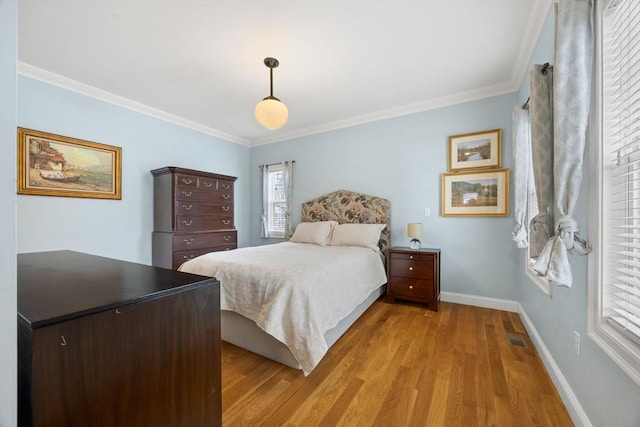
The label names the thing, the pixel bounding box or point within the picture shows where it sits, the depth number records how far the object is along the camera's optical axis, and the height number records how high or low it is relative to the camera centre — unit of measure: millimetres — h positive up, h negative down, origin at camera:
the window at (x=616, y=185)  1013 +120
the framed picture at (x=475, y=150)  2951 +744
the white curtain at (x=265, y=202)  4746 +174
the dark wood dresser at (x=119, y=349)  535 -347
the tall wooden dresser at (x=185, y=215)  3287 -57
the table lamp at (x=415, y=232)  3107 -242
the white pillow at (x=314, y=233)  3609 -305
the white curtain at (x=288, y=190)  4461 +374
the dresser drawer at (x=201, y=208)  3354 +46
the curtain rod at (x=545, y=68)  1504 +858
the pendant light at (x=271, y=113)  2242 +874
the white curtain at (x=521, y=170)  2320 +391
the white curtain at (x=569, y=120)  1197 +445
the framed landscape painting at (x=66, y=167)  2521 +477
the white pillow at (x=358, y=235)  3303 -313
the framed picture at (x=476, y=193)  2906 +227
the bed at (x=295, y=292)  1728 -637
